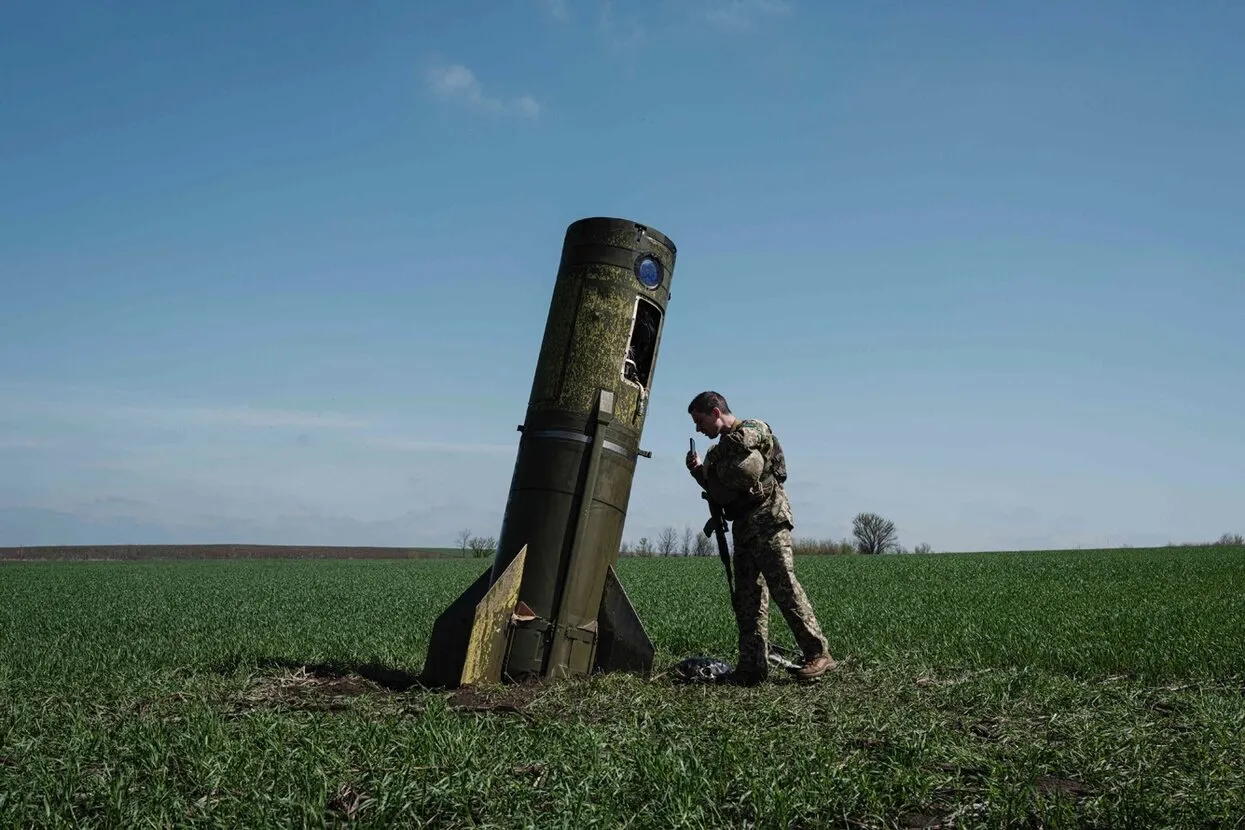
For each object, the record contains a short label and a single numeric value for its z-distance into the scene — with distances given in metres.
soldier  7.51
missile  7.19
